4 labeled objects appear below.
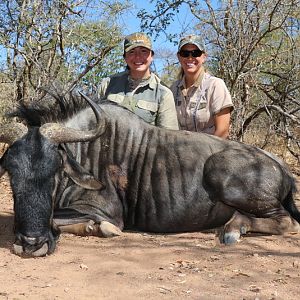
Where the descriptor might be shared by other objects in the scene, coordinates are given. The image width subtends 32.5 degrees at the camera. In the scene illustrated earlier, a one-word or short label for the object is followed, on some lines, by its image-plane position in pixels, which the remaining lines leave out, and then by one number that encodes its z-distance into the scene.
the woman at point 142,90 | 5.17
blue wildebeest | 4.10
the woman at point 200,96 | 5.36
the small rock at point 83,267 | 3.09
